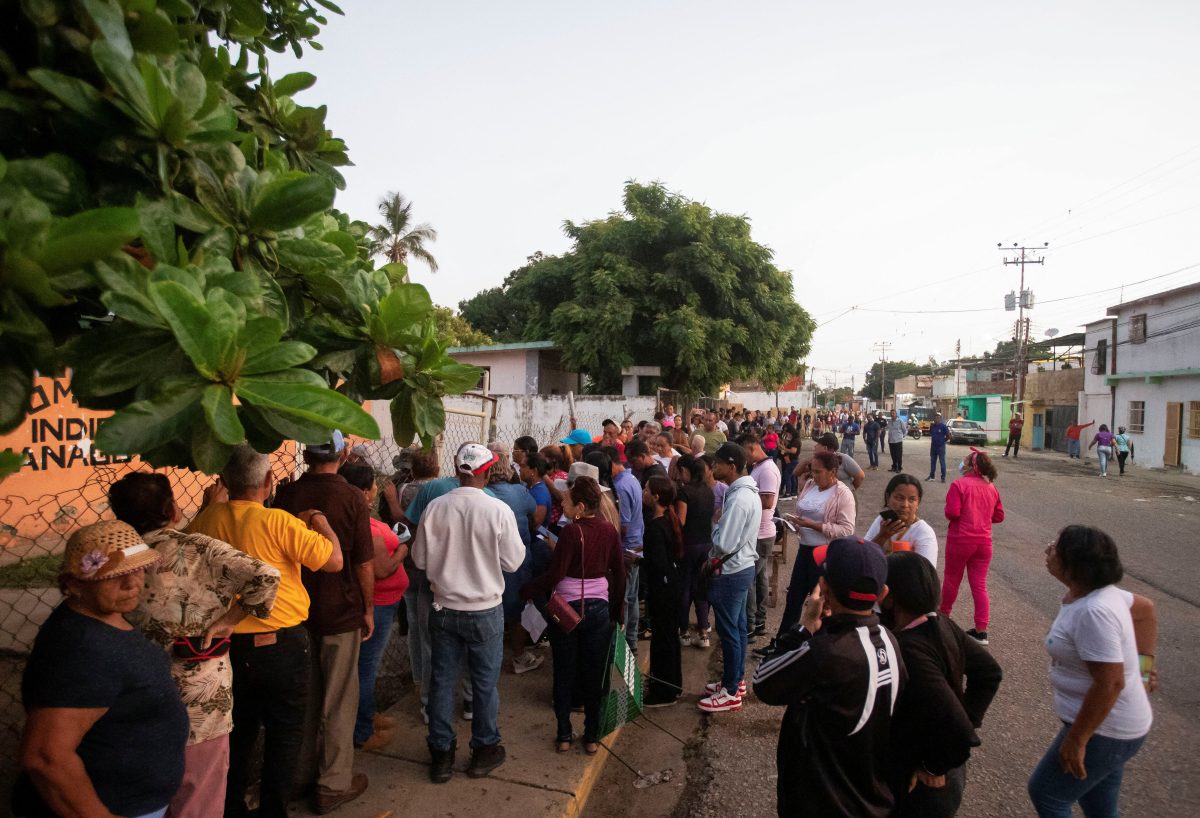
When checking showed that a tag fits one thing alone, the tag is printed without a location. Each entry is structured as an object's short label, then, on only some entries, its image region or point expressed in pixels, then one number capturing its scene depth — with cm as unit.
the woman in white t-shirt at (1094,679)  255
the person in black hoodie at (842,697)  223
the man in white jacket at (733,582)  465
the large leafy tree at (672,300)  2008
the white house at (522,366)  2227
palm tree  3272
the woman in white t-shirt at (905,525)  421
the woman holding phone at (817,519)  509
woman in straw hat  194
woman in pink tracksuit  558
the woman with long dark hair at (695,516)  537
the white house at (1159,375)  2094
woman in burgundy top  400
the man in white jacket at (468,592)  366
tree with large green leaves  98
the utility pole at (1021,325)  3841
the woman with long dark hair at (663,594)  479
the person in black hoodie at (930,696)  228
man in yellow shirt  286
